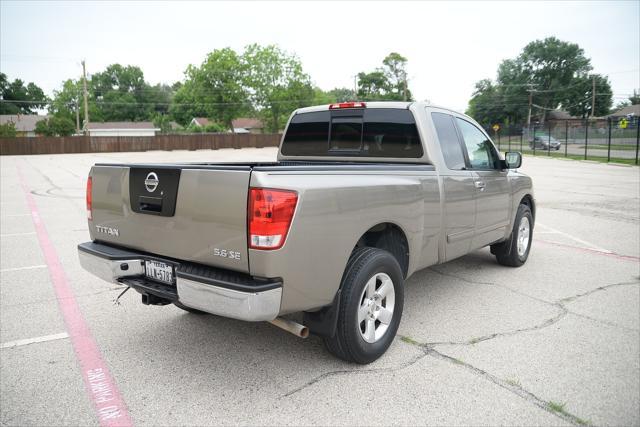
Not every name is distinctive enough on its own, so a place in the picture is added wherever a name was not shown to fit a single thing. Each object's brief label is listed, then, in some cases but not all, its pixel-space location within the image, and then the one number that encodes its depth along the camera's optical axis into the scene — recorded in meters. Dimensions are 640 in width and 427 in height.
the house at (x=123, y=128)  82.38
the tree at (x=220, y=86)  74.69
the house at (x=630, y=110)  84.41
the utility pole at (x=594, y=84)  81.49
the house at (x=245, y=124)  106.69
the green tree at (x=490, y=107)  93.31
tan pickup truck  2.71
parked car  42.81
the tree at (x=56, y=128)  60.47
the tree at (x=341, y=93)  132.86
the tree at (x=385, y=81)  82.00
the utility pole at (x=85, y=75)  53.12
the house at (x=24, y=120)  87.00
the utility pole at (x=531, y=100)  85.93
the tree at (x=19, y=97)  97.88
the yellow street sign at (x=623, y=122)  30.50
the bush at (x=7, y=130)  49.88
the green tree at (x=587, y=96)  91.88
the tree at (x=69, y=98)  95.88
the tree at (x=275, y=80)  73.25
